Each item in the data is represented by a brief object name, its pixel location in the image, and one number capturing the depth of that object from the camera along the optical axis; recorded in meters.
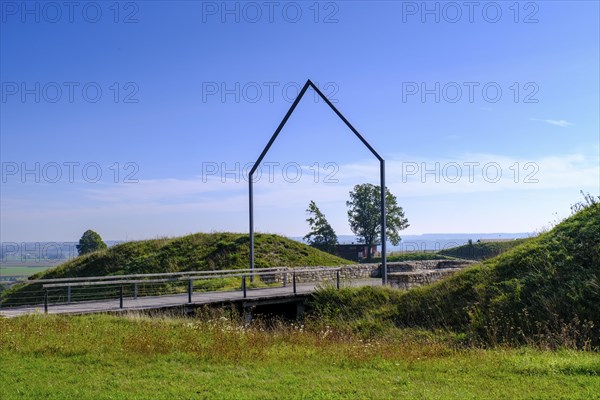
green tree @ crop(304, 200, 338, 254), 60.94
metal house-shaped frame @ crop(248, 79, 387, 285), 25.91
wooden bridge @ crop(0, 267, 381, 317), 19.75
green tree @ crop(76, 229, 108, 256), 57.99
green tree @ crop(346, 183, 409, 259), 67.38
